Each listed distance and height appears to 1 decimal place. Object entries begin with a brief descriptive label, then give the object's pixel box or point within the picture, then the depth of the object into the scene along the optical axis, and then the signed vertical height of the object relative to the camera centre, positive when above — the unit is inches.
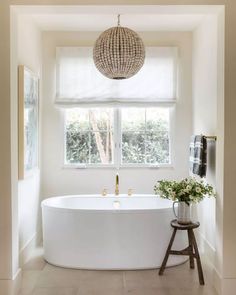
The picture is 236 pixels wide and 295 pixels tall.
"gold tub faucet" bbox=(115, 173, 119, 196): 195.8 -24.6
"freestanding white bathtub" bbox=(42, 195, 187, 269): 159.2 -40.6
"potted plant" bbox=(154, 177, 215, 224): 151.4 -22.0
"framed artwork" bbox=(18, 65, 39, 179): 159.5 +7.6
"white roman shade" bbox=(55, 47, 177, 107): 203.0 +29.1
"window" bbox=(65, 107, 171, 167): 207.9 +0.5
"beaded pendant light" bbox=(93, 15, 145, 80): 148.5 +33.2
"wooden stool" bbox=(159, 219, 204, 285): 150.5 -43.6
